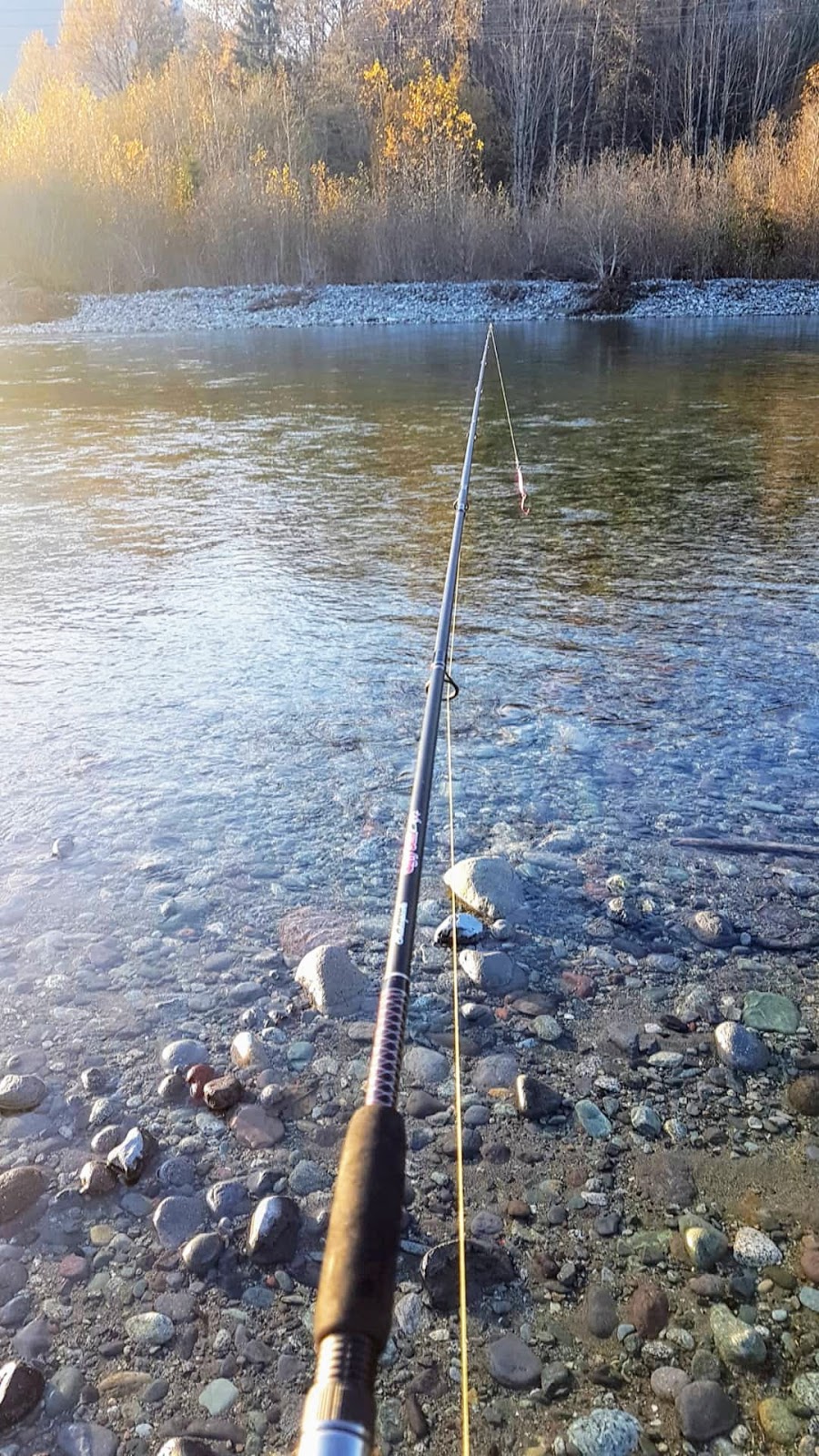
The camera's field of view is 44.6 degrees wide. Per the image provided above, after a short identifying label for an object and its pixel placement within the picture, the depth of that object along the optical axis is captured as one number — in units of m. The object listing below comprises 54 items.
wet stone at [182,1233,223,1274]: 1.65
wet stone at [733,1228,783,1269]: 1.63
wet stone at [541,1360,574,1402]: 1.44
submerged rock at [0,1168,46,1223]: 1.76
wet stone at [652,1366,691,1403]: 1.43
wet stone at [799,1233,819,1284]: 1.61
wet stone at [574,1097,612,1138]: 1.91
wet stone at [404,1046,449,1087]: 2.04
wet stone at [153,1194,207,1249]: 1.71
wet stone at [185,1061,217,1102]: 2.02
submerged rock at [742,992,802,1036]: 2.16
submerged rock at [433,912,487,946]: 2.47
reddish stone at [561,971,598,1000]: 2.29
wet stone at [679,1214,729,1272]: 1.64
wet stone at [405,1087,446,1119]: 1.96
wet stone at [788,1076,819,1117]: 1.95
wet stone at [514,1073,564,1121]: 1.95
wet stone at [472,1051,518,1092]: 2.04
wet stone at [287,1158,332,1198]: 1.80
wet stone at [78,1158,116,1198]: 1.79
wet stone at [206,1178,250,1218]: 1.75
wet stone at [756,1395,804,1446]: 1.37
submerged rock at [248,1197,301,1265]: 1.67
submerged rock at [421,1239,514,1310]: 1.60
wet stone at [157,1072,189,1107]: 2.01
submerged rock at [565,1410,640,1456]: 1.37
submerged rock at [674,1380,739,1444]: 1.38
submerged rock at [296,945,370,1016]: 2.27
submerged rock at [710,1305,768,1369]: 1.47
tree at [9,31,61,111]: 63.41
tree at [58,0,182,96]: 58.19
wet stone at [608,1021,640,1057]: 2.12
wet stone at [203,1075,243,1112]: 1.98
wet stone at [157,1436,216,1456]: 1.37
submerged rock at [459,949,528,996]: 2.32
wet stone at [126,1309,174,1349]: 1.53
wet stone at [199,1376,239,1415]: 1.44
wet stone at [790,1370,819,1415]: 1.41
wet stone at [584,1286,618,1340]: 1.53
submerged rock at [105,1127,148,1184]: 1.82
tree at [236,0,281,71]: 53.78
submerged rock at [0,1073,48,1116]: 2.00
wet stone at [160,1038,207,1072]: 2.10
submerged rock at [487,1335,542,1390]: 1.46
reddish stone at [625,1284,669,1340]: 1.53
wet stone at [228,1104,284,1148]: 1.91
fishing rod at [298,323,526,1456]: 0.81
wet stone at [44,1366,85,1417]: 1.44
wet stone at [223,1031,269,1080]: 2.09
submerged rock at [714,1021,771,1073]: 2.06
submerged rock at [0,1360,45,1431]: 1.42
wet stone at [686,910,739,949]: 2.46
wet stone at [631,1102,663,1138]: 1.90
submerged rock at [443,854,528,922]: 2.58
